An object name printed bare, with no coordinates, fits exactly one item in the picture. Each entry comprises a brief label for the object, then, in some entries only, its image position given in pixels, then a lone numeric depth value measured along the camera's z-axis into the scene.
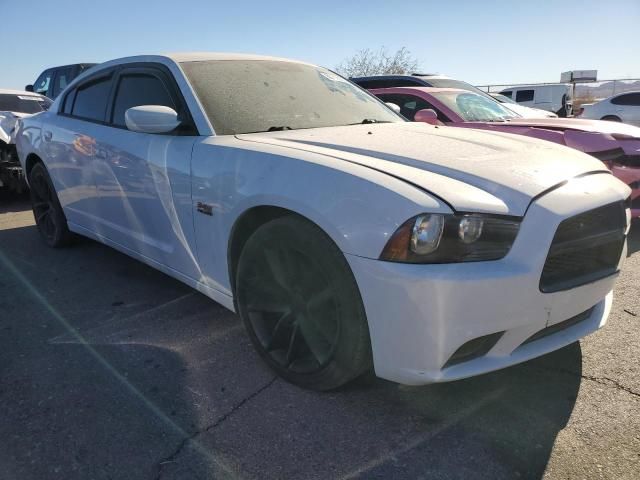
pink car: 4.43
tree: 28.78
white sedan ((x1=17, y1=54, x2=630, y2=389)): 1.88
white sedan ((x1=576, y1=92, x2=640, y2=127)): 14.67
